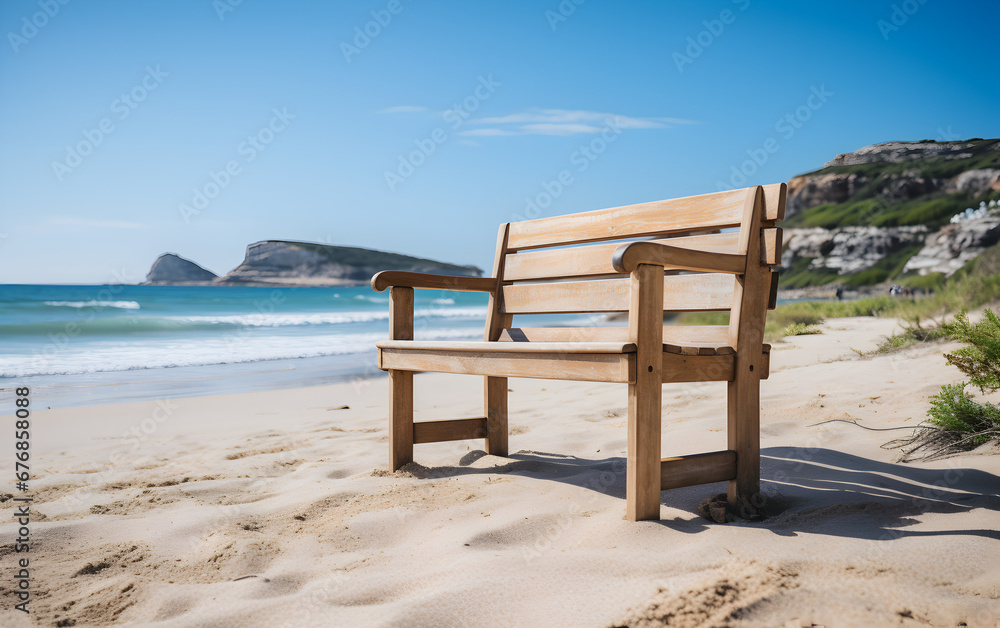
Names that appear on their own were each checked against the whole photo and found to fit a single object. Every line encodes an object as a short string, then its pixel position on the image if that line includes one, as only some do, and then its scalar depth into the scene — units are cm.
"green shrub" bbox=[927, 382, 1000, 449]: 264
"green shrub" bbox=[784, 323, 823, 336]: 848
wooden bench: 196
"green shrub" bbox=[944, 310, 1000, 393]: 281
